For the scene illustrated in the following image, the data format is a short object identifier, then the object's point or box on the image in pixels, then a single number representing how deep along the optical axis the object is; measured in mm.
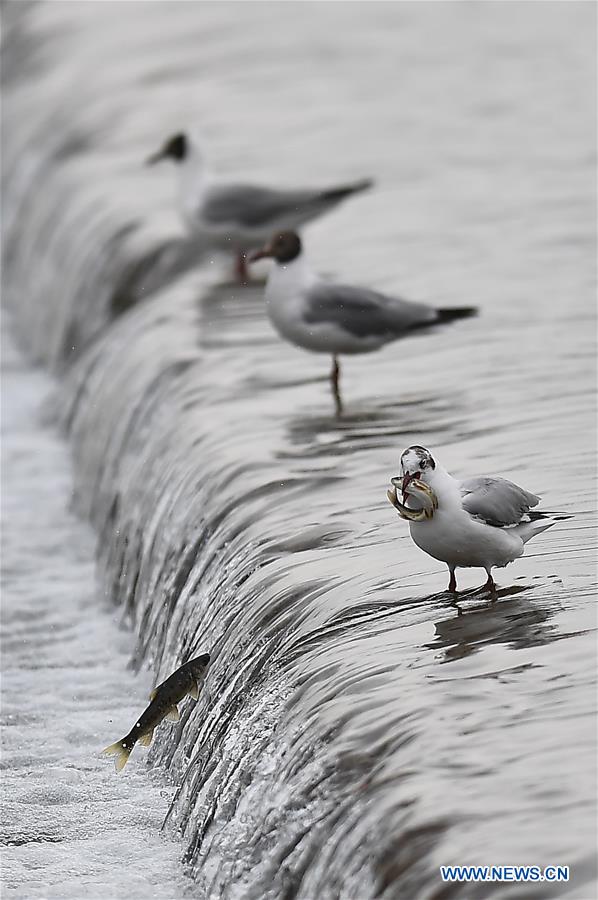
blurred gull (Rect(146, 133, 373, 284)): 20734
